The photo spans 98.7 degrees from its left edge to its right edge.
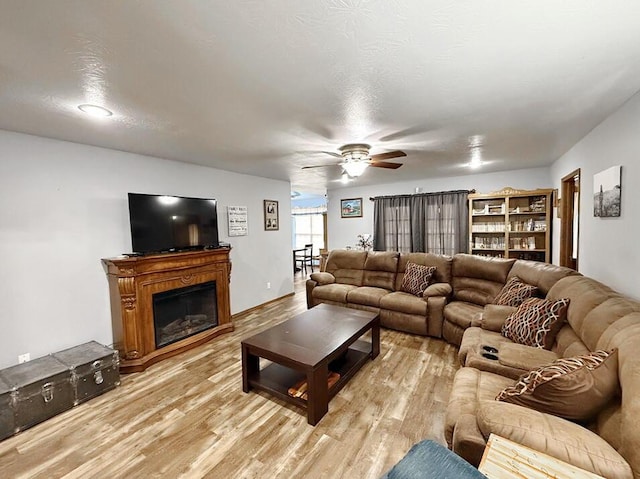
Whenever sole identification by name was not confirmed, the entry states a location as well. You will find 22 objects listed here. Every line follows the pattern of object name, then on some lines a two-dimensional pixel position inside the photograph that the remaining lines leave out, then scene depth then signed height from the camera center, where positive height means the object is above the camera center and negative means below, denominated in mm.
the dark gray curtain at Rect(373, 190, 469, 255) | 5387 +45
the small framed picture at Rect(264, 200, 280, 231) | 5152 +253
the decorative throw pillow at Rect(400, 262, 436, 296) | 3887 -772
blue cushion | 997 -935
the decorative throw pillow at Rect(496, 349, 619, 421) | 1226 -762
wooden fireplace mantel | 2861 -677
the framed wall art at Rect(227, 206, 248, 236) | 4466 +167
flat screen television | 3053 +108
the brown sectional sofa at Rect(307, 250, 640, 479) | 1062 -868
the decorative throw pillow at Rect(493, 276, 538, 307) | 2736 -730
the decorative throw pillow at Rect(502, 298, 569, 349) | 2080 -809
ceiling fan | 2990 +771
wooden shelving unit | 4629 -28
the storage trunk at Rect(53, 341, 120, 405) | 2363 -1202
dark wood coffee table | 2121 -1055
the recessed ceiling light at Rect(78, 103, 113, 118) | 1960 +917
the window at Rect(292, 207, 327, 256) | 9805 +12
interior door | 3688 -35
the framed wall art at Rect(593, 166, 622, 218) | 2125 +222
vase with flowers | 6535 -374
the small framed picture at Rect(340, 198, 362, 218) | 6746 +475
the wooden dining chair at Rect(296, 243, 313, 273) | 9055 -1006
